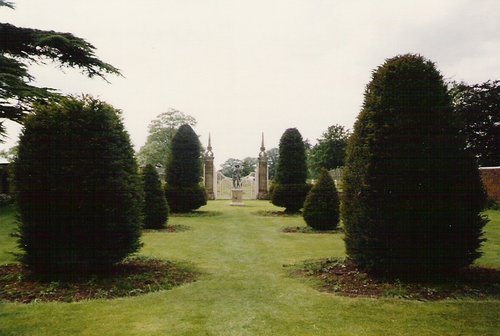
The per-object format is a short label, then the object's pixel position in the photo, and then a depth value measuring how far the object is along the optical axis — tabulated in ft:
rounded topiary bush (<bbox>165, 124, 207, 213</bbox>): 66.69
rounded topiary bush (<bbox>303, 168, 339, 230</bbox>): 47.47
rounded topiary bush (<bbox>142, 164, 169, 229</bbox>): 48.44
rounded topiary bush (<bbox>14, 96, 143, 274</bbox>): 21.43
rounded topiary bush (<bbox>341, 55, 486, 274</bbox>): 20.86
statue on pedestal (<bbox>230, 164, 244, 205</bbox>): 94.14
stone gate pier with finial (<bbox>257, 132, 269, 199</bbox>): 109.40
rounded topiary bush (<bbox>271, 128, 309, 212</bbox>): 68.13
